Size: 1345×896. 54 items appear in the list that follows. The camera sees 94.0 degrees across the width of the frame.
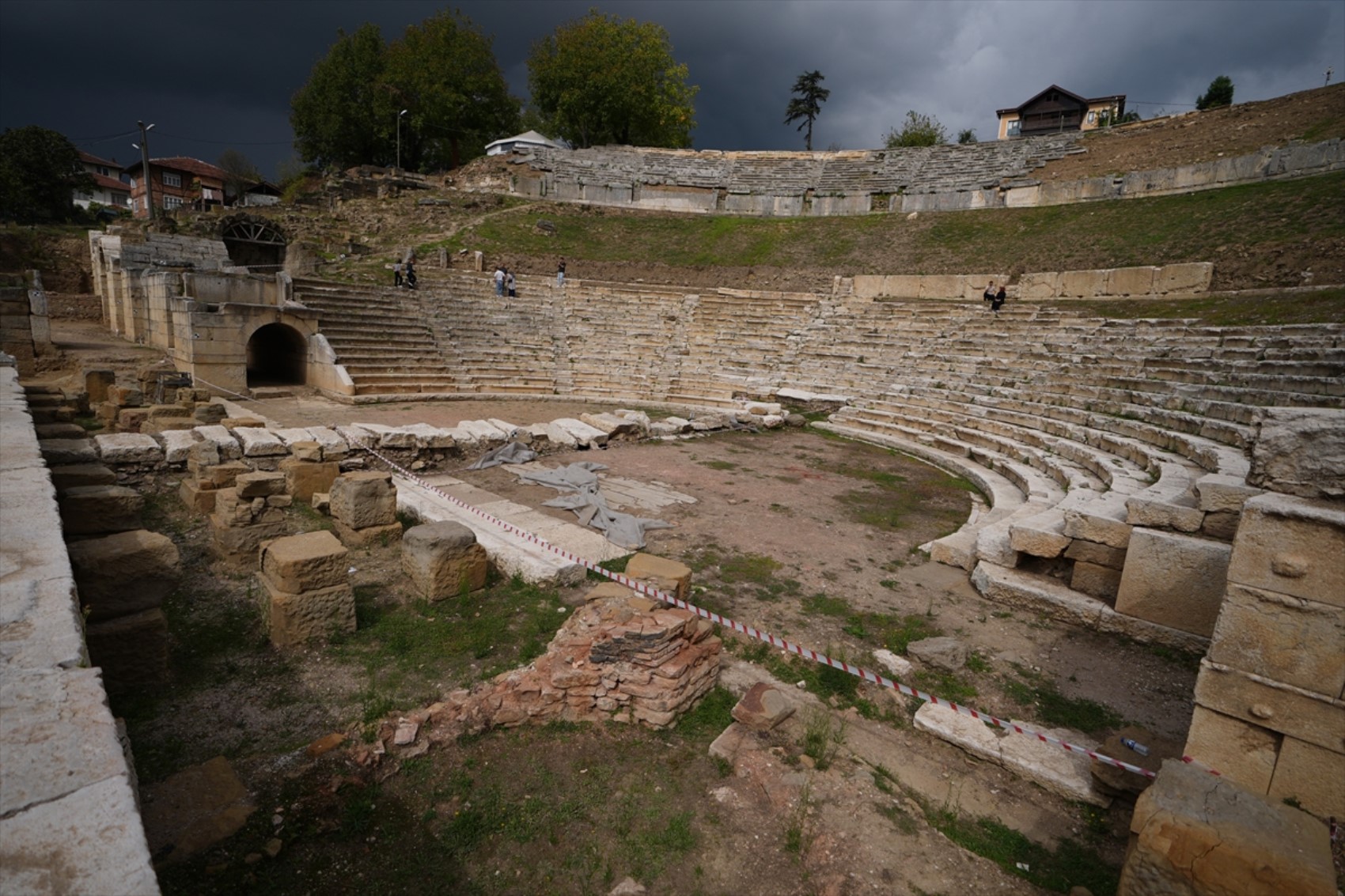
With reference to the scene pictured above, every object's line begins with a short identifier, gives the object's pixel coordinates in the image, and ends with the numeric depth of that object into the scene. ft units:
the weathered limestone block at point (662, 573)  17.06
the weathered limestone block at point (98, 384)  39.37
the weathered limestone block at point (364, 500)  20.75
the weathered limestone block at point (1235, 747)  10.23
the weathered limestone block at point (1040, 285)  66.13
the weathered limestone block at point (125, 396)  34.19
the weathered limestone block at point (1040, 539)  19.52
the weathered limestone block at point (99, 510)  16.28
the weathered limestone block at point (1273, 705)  9.70
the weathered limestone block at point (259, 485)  18.97
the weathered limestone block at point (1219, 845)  7.25
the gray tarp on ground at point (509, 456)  33.71
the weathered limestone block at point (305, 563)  14.39
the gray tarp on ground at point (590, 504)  23.57
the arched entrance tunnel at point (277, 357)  54.81
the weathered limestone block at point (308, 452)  26.20
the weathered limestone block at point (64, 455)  20.98
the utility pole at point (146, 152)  86.49
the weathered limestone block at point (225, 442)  26.66
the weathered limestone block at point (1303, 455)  10.02
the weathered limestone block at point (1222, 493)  15.48
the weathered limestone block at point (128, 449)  24.20
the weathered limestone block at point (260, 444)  27.12
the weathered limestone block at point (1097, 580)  18.47
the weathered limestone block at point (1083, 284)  62.69
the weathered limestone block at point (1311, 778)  9.68
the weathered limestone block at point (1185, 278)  56.44
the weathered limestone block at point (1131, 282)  59.72
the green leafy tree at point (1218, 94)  146.61
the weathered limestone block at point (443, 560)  17.24
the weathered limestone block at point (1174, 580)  15.96
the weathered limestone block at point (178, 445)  25.70
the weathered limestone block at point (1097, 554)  18.40
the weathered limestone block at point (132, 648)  12.06
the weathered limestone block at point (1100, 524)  18.33
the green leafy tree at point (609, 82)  144.46
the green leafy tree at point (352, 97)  137.49
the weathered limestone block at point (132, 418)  31.50
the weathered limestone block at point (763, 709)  12.72
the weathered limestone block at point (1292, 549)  9.49
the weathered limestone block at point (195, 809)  9.21
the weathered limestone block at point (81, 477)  17.99
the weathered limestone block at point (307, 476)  24.99
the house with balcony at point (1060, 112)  167.73
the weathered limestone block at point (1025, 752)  11.47
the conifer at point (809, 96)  198.18
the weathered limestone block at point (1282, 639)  9.61
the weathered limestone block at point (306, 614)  14.38
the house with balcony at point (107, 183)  207.00
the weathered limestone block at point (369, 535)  20.77
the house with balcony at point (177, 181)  190.39
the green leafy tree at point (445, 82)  134.41
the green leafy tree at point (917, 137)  171.53
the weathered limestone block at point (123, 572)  12.75
